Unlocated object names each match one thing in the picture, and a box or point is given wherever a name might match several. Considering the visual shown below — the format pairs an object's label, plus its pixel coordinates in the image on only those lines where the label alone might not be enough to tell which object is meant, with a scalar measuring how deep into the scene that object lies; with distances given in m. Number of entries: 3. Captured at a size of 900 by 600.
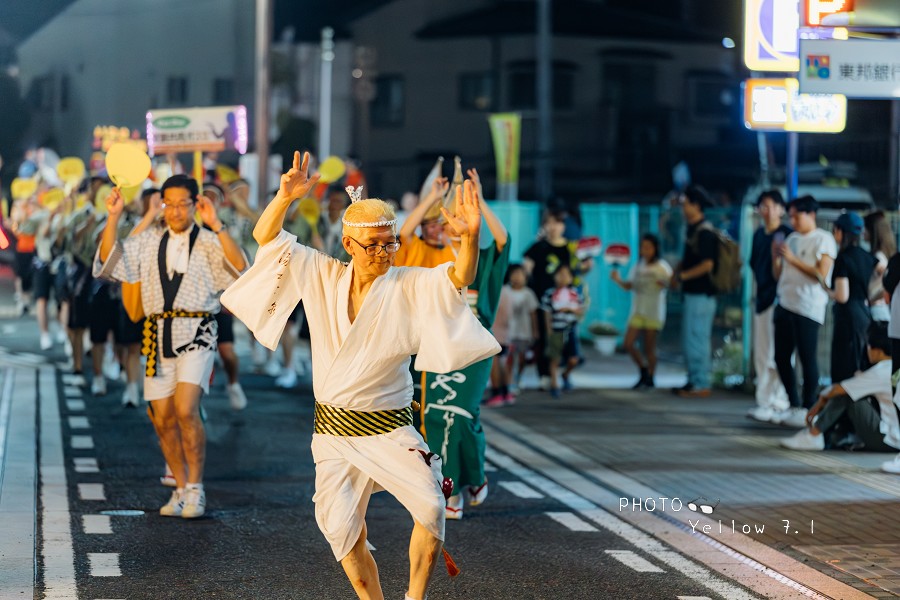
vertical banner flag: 25.22
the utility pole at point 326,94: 48.75
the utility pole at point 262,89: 21.98
